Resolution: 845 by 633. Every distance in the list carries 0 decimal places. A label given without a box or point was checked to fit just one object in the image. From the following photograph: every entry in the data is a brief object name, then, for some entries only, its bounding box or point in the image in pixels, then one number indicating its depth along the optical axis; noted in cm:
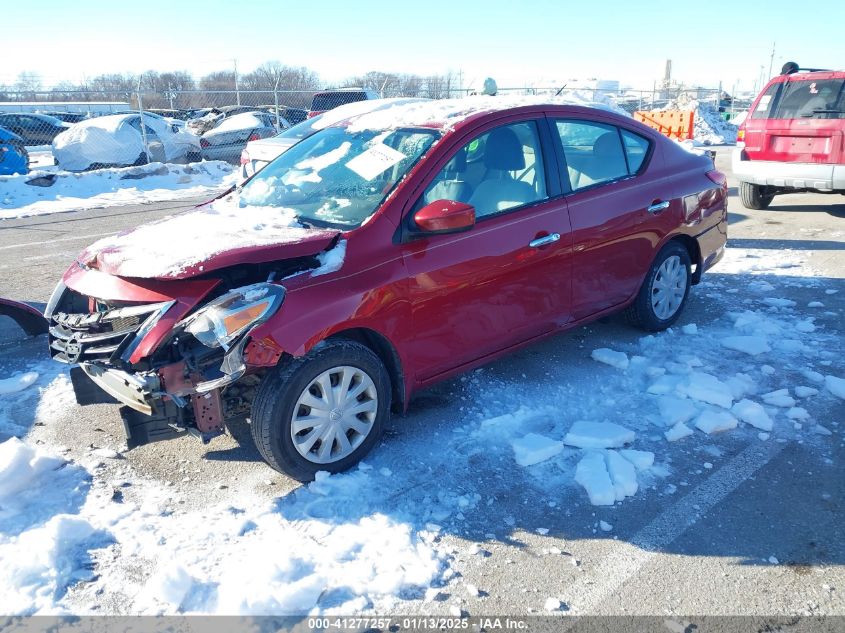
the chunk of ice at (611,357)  458
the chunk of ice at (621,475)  323
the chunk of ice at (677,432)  370
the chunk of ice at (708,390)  403
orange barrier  1897
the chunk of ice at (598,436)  359
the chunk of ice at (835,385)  414
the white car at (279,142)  985
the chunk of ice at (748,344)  480
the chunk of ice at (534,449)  348
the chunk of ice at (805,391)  415
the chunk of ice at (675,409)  387
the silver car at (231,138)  1753
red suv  868
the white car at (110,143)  1535
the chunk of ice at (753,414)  383
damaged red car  306
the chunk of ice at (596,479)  318
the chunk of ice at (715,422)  377
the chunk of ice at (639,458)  343
